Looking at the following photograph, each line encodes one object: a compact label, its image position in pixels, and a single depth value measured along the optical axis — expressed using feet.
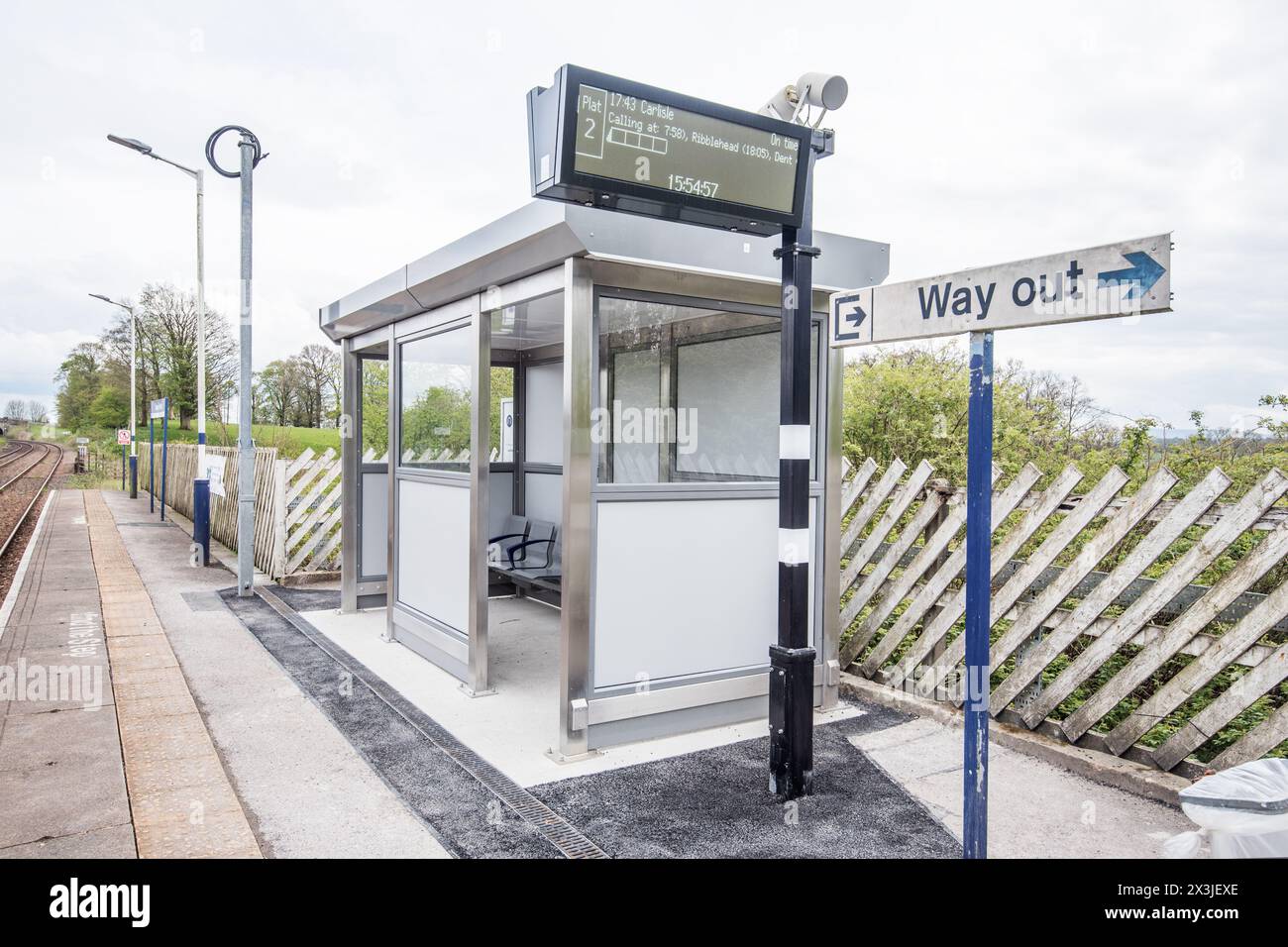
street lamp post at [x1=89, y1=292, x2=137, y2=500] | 81.00
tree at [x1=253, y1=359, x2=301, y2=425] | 106.93
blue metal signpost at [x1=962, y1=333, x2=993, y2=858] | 8.45
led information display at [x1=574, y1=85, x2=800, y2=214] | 10.40
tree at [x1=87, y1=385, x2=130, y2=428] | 135.43
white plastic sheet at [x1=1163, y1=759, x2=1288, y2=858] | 8.12
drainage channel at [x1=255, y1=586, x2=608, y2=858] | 11.39
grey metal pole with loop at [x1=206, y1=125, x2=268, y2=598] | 29.17
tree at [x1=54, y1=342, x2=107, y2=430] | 160.15
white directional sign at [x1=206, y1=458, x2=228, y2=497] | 36.57
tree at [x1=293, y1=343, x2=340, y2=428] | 111.14
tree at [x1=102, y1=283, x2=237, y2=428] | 101.50
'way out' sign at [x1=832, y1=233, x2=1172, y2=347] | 7.48
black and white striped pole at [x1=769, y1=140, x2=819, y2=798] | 12.48
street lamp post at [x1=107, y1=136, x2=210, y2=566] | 36.78
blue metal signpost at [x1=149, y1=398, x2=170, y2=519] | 51.75
